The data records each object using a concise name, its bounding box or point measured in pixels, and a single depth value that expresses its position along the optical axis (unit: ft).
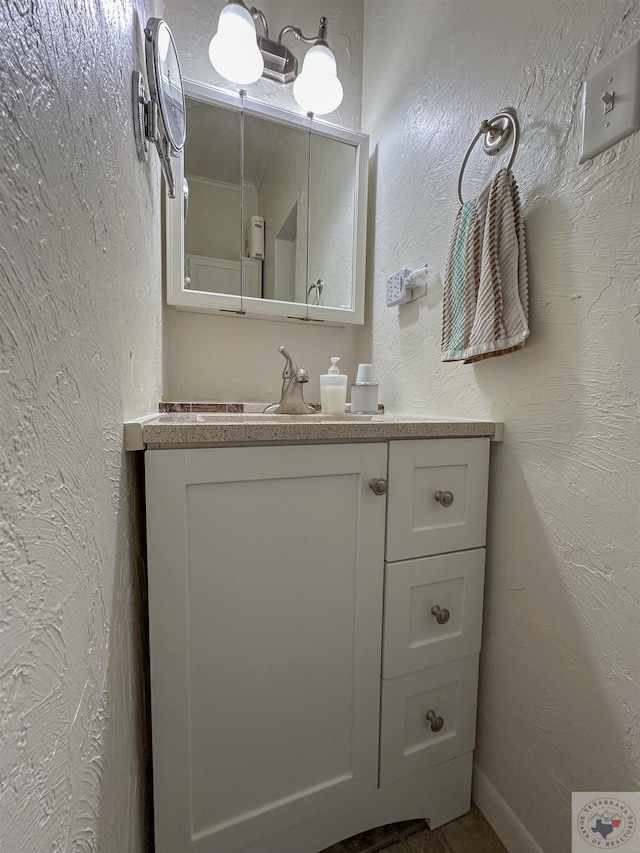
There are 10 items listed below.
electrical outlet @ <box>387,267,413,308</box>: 3.49
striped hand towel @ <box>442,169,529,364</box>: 2.23
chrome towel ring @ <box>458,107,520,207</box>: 2.34
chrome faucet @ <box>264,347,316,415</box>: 3.18
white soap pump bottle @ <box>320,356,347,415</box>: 3.44
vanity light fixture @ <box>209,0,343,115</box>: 3.33
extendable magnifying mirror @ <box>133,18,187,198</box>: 2.08
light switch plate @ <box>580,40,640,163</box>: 1.68
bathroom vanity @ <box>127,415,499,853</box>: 1.85
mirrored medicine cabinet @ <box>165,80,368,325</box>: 3.58
